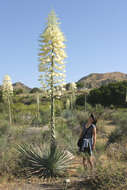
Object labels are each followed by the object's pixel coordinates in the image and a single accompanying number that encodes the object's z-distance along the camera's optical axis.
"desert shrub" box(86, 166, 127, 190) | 3.14
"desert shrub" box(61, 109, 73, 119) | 12.73
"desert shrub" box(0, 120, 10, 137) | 8.00
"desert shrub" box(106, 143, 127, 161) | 5.04
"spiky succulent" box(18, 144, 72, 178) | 4.15
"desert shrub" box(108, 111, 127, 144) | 7.52
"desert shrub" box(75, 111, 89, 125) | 12.22
